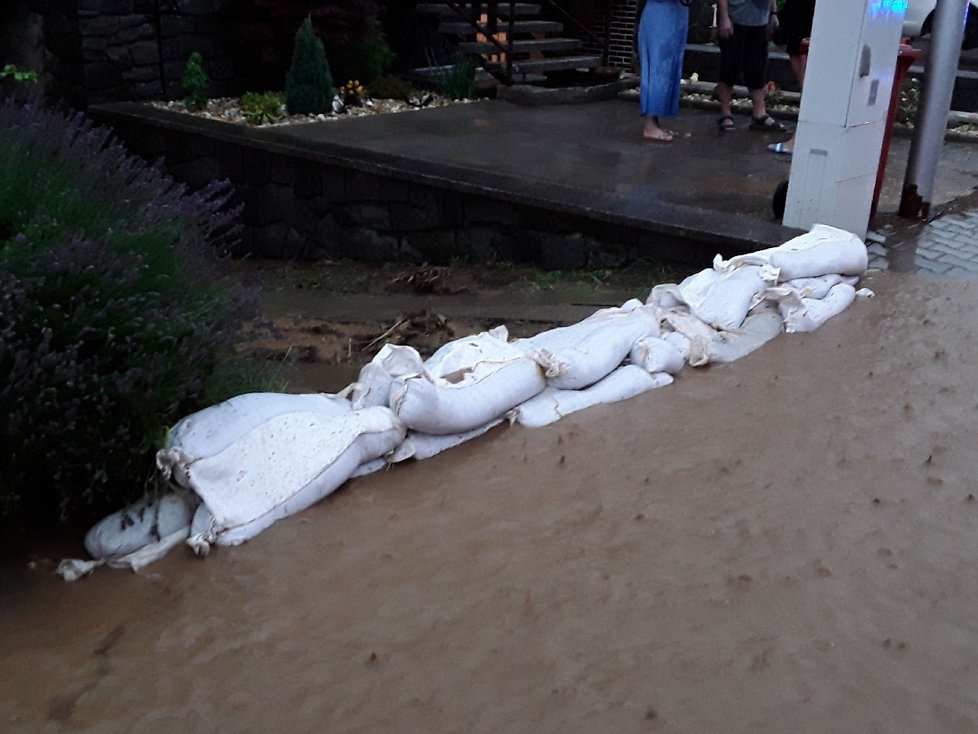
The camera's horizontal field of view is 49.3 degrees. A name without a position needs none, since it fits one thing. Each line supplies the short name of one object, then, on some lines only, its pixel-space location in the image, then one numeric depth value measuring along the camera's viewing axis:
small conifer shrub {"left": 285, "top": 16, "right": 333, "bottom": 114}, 8.73
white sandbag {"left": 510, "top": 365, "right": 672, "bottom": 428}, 3.65
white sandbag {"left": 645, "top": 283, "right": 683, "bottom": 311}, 4.62
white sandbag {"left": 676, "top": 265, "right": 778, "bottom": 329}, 4.49
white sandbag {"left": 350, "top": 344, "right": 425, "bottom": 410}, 3.33
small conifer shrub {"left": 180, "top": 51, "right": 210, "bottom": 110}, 9.11
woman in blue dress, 7.70
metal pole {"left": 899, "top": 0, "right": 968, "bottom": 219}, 5.83
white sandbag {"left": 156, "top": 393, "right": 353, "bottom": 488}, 2.80
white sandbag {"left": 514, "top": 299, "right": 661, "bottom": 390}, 3.81
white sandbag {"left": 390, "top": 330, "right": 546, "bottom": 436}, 3.27
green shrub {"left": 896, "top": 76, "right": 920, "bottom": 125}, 9.14
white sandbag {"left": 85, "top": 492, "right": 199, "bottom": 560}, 2.73
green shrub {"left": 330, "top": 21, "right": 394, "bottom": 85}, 9.77
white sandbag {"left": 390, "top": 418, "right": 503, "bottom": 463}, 3.28
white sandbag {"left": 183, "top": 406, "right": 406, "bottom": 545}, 2.81
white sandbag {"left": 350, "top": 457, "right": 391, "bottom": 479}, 3.17
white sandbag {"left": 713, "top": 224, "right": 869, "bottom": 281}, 4.81
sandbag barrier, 2.80
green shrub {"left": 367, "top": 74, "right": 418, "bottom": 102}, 9.85
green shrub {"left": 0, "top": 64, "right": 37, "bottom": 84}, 7.71
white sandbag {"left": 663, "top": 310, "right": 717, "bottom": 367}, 4.26
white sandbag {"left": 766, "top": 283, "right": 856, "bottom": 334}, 4.62
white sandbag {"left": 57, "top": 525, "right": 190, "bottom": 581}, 2.65
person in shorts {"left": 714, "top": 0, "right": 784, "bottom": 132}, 8.02
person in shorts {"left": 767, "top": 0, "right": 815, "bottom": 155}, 8.10
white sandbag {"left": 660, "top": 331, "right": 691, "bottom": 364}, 4.25
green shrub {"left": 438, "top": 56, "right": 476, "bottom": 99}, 10.06
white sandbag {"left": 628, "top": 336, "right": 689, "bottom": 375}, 4.08
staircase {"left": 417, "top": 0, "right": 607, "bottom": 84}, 10.54
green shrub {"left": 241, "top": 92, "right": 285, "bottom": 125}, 8.73
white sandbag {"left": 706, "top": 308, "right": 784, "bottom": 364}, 4.33
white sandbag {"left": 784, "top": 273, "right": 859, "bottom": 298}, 4.80
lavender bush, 2.54
